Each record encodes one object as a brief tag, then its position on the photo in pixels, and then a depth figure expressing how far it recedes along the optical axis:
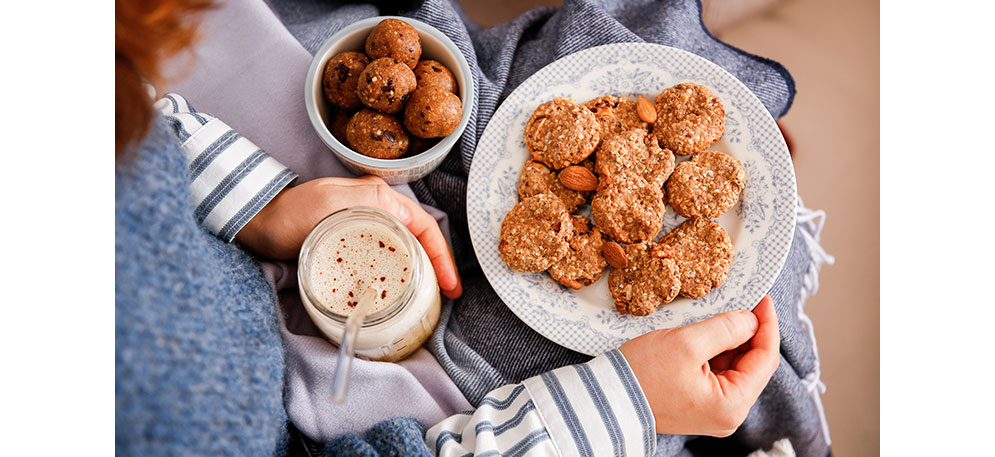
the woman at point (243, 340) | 0.47
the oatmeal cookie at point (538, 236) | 0.70
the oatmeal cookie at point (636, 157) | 0.73
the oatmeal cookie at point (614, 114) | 0.75
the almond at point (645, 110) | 0.75
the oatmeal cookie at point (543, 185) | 0.74
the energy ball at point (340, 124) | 0.73
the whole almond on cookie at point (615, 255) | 0.71
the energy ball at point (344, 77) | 0.70
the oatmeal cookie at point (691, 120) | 0.73
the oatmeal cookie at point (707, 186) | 0.72
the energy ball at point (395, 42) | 0.69
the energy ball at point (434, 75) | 0.70
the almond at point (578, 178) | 0.73
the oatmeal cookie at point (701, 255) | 0.70
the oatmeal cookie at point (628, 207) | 0.71
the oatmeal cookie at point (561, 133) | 0.72
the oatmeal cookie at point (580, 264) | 0.72
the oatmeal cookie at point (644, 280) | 0.69
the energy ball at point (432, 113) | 0.67
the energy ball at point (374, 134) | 0.69
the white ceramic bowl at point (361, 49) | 0.70
